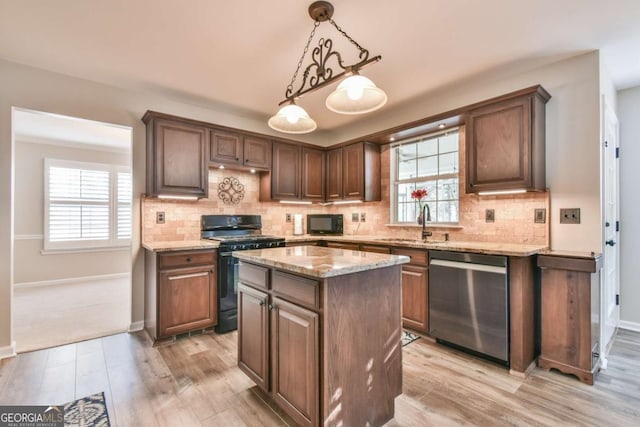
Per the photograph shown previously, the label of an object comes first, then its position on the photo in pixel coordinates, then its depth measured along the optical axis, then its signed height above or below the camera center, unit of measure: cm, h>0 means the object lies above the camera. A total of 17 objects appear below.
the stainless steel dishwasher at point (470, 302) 240 -75
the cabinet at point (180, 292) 288 -78
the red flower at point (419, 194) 337 +22
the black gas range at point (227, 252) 320 -41
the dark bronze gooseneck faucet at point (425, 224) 342 -12
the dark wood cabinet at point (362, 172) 410 +58
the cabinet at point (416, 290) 291 -76
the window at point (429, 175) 354 +48
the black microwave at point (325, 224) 462 -16
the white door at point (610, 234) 261 -19
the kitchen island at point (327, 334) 151 -67
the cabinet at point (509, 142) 259 +64
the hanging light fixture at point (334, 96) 181 +78
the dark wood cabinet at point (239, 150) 362 +81
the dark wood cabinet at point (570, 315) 221 -77
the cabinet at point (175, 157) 320 +63
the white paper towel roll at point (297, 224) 461 -16
